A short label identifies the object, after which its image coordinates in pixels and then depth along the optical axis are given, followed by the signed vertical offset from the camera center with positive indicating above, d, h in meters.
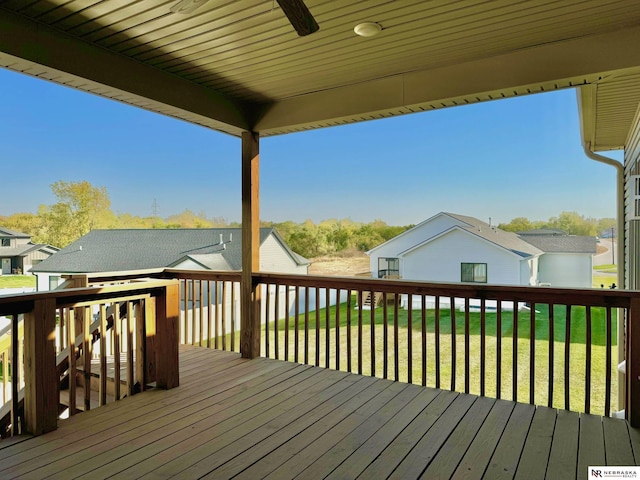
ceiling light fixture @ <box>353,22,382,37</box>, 2.51 +1.38
